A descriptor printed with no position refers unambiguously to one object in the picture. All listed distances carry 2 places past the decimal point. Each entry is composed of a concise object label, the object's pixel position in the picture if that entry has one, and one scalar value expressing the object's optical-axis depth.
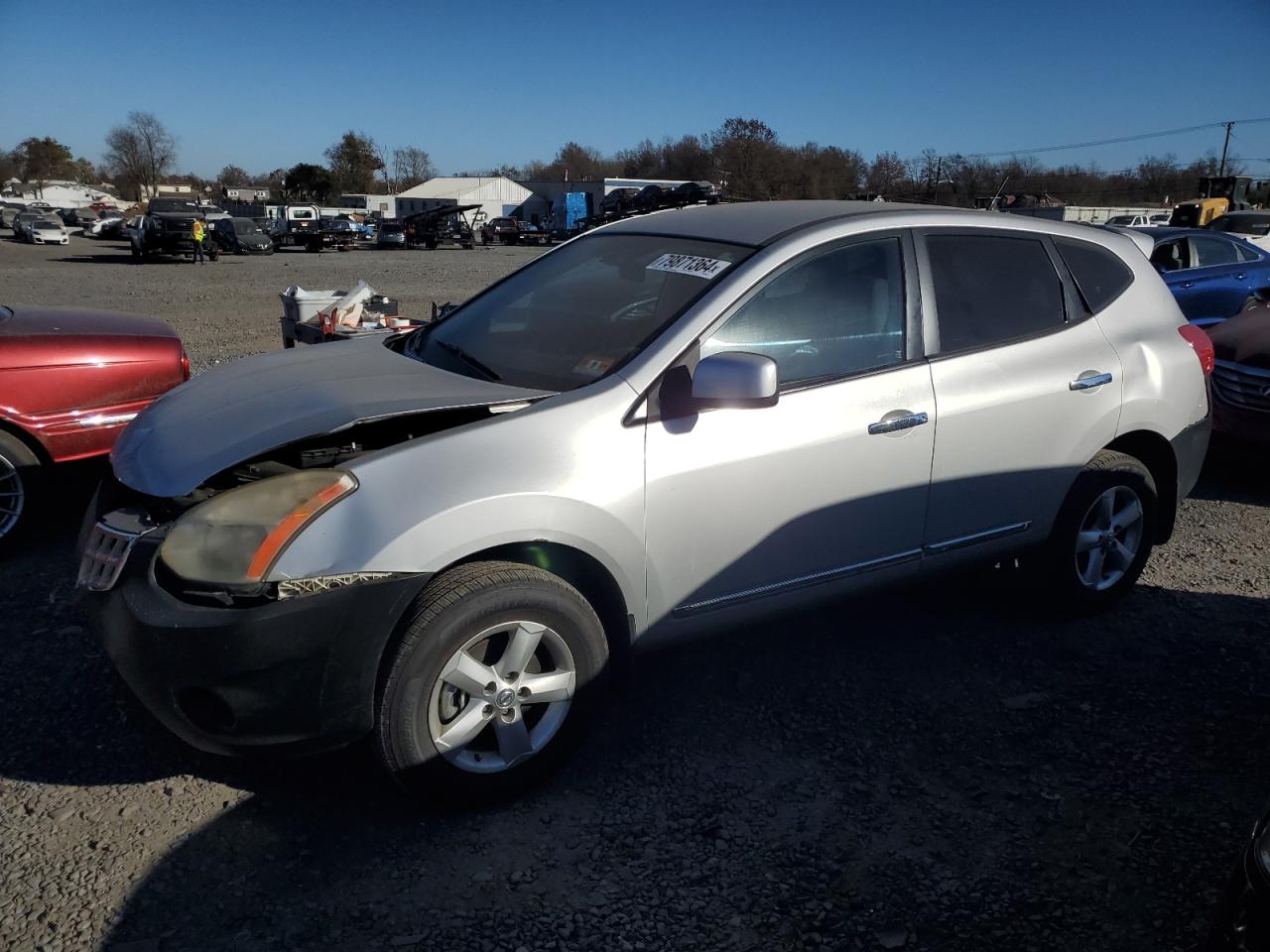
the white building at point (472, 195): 82.56
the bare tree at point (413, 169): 126.50
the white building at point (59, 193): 113.75
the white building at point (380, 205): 86.89
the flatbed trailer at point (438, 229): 43.75
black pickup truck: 31.03
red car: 4.47
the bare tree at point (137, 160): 122.56
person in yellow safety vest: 30.38
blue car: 11.06
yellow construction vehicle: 25.72
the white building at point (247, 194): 111.70
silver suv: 2.51
